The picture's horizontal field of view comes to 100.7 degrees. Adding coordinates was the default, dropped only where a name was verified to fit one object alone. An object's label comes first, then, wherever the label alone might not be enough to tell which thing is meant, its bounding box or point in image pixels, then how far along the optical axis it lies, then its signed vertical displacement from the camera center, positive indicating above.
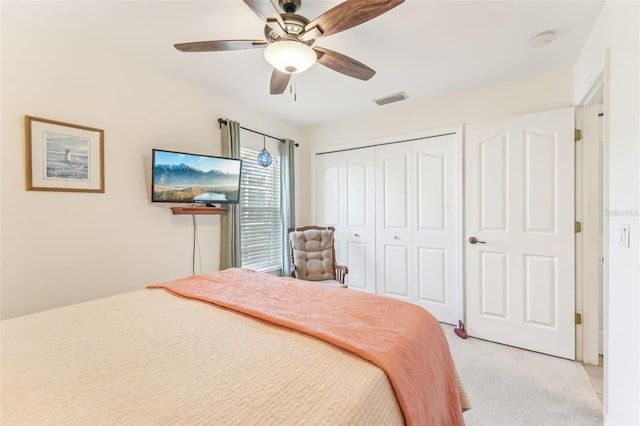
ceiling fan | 1.33 +1.02
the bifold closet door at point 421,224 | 2.99 -0.17
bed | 0.72 -0.54
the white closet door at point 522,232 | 2.37 -0.22
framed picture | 1.84 +0.41
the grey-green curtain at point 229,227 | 2.98 -0.18
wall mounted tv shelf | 2.56 +0.01
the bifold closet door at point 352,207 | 3.59 +0.05
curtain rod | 2.98 +1.02
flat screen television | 2.39 +0.33
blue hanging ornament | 3.43 +0.70
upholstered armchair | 3.32 -0.58
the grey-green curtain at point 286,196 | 3.76 +0.21
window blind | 3.34 -0.06
